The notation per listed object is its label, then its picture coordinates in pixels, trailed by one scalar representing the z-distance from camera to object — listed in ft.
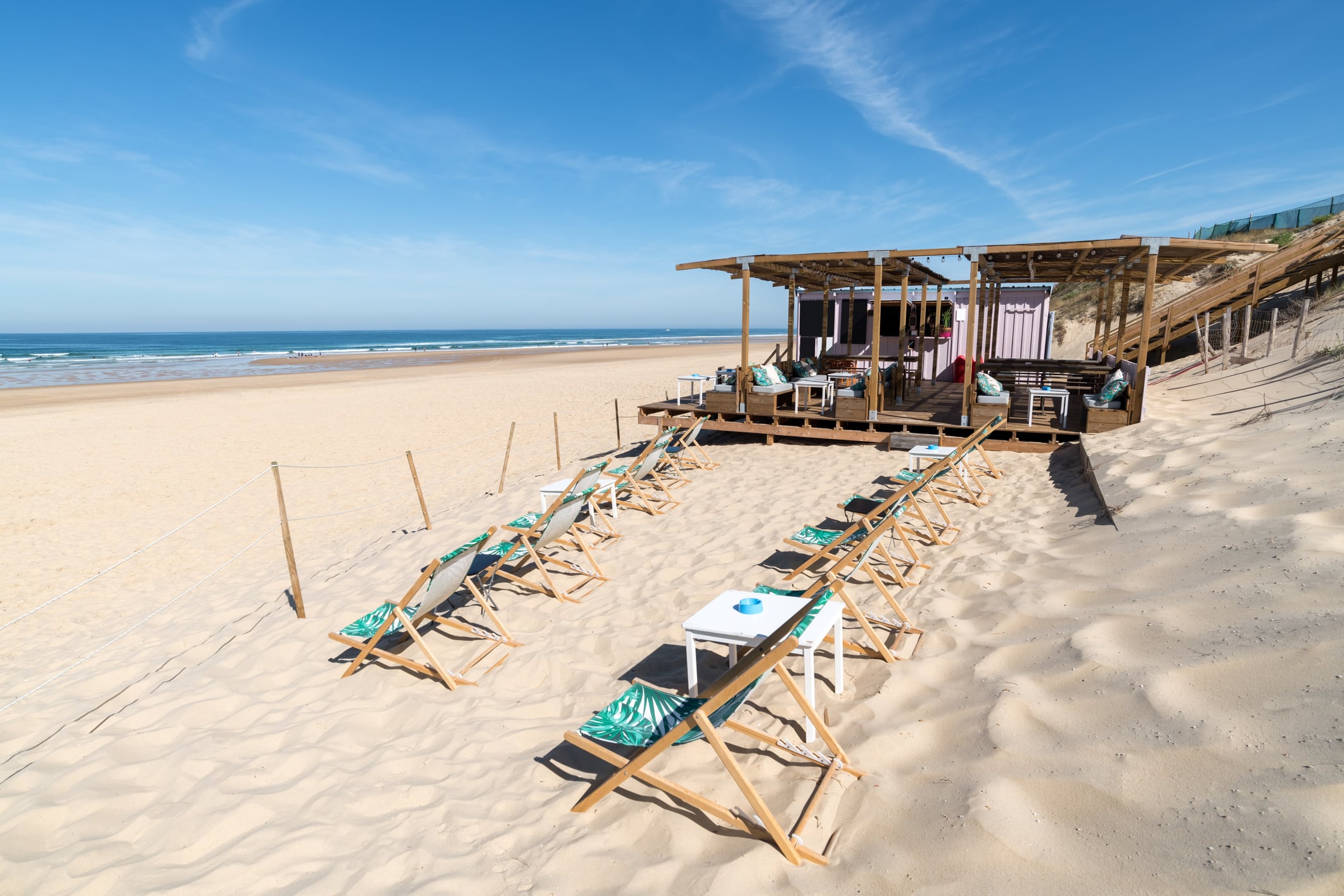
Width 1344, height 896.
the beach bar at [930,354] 27.43
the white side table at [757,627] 8.94
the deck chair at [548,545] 15.65
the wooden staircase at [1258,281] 42.47
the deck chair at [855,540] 14.35
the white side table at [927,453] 23.82
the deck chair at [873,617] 10.40
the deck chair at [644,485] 22.24
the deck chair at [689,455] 28.37
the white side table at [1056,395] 27.22
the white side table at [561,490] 21.09
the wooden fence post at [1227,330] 35.88
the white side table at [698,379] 36.17
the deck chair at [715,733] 6.95
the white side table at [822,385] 33.12
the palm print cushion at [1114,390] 25.66
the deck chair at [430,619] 12.13
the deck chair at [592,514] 18.30
